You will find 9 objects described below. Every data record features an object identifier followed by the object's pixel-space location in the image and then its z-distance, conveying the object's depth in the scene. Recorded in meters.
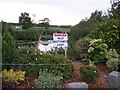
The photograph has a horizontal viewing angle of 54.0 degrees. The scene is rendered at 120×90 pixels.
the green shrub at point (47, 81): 2.56
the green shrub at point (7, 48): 2.81
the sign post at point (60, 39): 3.10
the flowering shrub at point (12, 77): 2.61
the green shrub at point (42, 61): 2.83
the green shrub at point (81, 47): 3.51
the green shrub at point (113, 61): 3.06
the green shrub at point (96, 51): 3.30
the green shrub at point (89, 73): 2.79
